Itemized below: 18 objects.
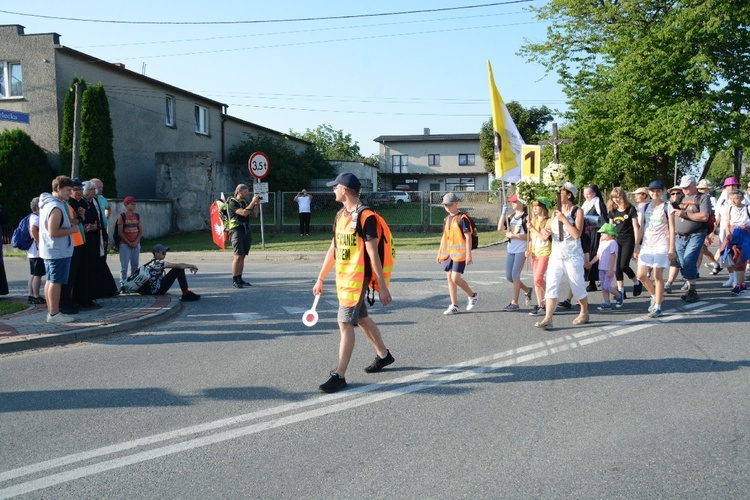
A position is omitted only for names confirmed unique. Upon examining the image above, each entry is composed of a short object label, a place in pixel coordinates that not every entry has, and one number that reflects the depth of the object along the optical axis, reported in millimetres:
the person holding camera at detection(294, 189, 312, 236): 24125
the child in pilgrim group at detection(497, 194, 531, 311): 8961
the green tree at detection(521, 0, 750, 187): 25188
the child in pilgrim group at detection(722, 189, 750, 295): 10273
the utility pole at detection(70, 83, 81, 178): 20297
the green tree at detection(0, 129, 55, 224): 22391
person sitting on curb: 10406
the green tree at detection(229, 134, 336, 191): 34094
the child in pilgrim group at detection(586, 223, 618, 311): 9156
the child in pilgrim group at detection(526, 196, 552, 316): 8227
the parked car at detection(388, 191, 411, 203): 24938
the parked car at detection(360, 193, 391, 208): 27120
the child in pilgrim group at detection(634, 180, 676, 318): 8328
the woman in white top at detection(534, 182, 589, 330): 7625
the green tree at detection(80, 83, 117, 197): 23578
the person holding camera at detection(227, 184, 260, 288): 11523
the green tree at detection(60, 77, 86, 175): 23203
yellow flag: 11367
